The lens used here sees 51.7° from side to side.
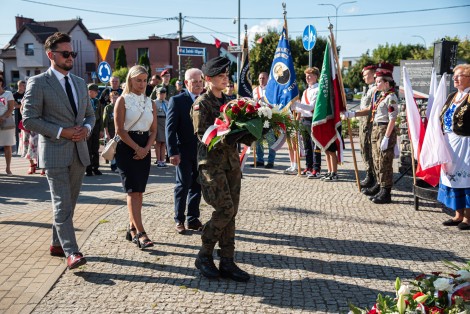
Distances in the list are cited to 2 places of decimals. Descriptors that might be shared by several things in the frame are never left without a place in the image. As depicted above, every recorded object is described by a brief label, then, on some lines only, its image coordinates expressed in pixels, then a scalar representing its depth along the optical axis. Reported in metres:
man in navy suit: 6.05
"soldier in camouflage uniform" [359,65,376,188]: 8.78
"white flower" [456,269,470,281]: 3.03
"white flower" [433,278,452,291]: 2.95
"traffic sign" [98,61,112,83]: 15.84
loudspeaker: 11.42
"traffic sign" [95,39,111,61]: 14.39
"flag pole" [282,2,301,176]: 10.50
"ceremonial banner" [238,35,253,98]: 11.91
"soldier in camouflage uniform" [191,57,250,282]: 4.71
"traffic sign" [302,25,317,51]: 14.30
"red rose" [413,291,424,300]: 2.94
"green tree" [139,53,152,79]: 46.53
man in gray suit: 4.88
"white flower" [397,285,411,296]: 2.91
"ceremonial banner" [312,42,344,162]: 9.52
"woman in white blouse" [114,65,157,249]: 5.56
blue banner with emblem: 10.82
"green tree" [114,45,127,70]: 52.00
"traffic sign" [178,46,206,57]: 22.80
